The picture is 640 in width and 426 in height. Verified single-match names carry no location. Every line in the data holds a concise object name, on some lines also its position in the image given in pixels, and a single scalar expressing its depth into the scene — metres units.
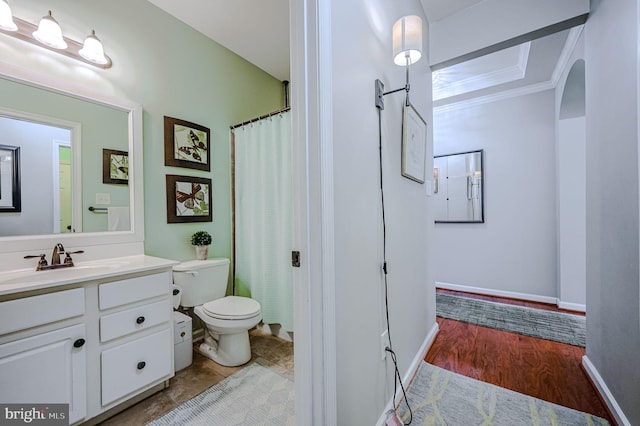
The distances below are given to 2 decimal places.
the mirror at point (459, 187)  3.26
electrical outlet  1.21
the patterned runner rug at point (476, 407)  1.32
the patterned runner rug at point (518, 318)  2.24
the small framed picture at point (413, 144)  1.45
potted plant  2.14
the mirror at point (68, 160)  1.43
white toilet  1.75
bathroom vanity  1.07
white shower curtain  2.13
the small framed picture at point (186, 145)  2.03
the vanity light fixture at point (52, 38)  1.35
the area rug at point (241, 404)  1.35
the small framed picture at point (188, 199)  2.05
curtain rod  2.12
